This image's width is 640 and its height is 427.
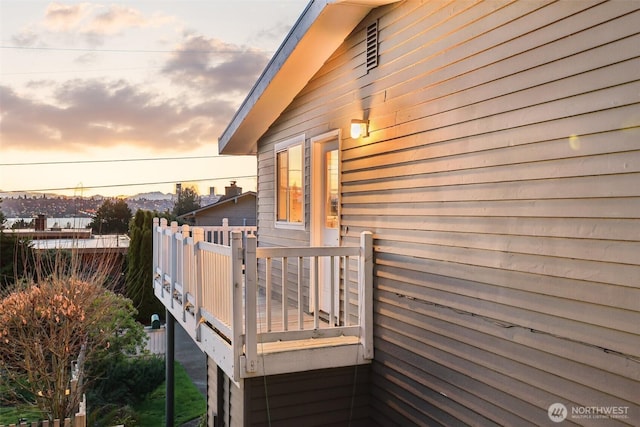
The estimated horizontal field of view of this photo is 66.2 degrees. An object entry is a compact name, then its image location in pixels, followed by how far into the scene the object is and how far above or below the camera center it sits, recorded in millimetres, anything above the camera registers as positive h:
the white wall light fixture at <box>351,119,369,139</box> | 4828 +859
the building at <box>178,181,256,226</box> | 23031 +112
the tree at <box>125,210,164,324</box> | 15000 -1759
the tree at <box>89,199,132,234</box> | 23183 +1
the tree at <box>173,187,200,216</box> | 33503 +1023
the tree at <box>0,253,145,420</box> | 8221 -2202
